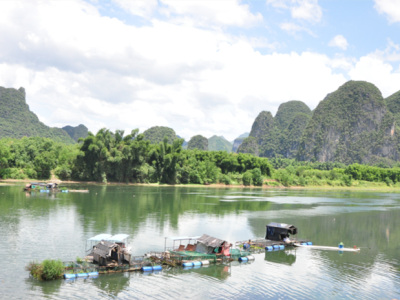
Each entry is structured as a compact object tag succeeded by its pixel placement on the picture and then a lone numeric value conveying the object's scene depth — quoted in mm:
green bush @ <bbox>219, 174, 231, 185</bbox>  112250
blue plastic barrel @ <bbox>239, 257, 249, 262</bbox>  28736
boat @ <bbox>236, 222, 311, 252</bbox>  32750
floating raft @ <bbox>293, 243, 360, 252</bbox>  34078
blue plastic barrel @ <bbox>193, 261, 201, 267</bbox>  26453
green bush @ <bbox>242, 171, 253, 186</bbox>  115312
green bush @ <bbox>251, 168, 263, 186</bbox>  116812
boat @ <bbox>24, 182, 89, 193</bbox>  65062
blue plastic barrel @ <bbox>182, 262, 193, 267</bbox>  26017
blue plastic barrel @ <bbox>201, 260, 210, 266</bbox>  26914
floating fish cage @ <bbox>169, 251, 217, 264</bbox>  26444
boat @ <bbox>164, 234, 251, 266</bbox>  27266
